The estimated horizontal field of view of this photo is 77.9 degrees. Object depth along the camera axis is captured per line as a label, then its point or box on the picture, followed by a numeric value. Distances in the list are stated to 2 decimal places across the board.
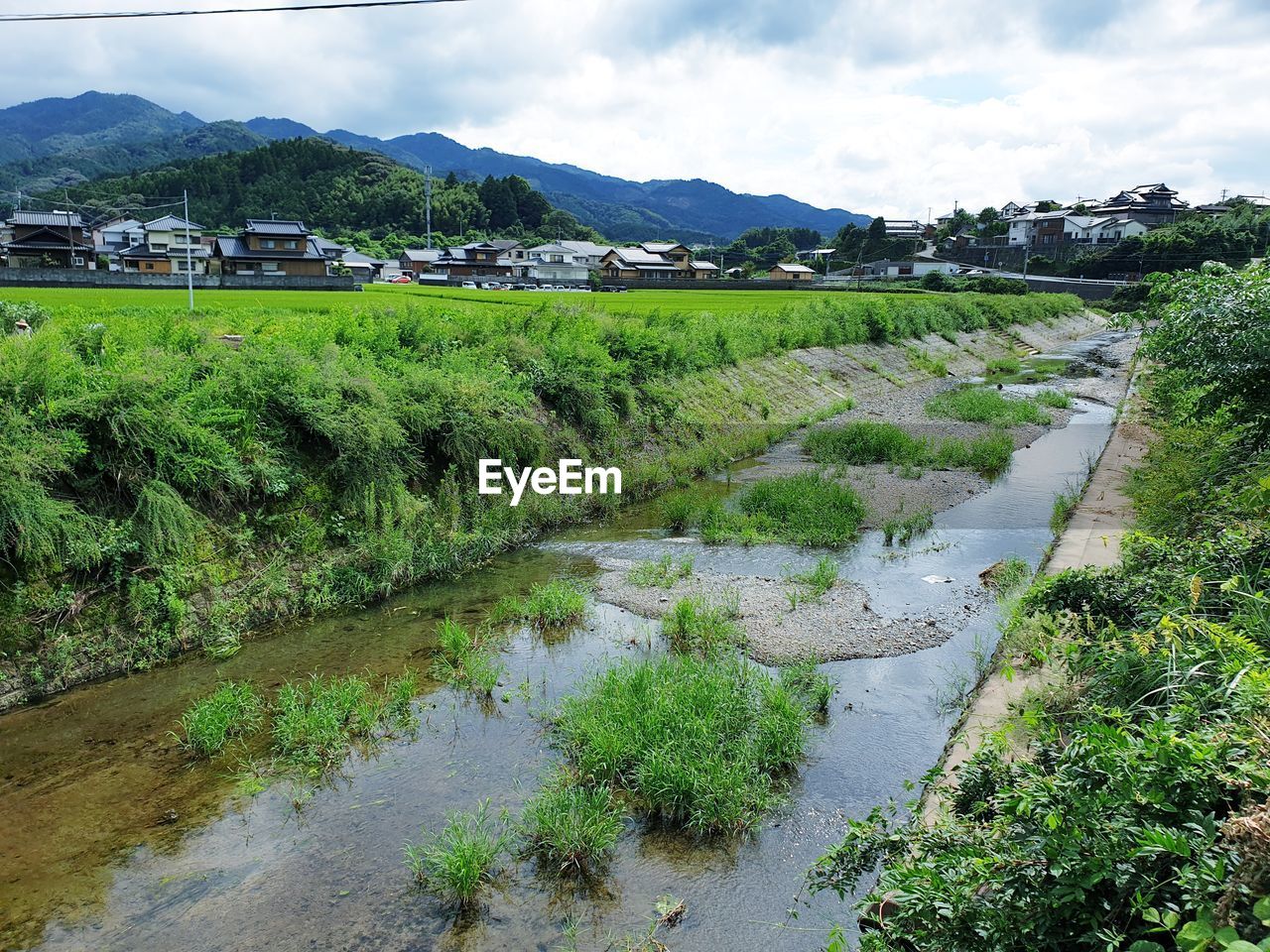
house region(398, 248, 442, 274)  98.25
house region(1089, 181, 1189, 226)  95.25
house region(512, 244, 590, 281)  98.75
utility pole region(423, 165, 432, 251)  119.00
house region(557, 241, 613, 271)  103.94
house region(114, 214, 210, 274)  70.38
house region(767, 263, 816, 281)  91.56
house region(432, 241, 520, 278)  93.19
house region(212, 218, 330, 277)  70.75
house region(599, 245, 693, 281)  96.25
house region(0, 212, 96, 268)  61.50
